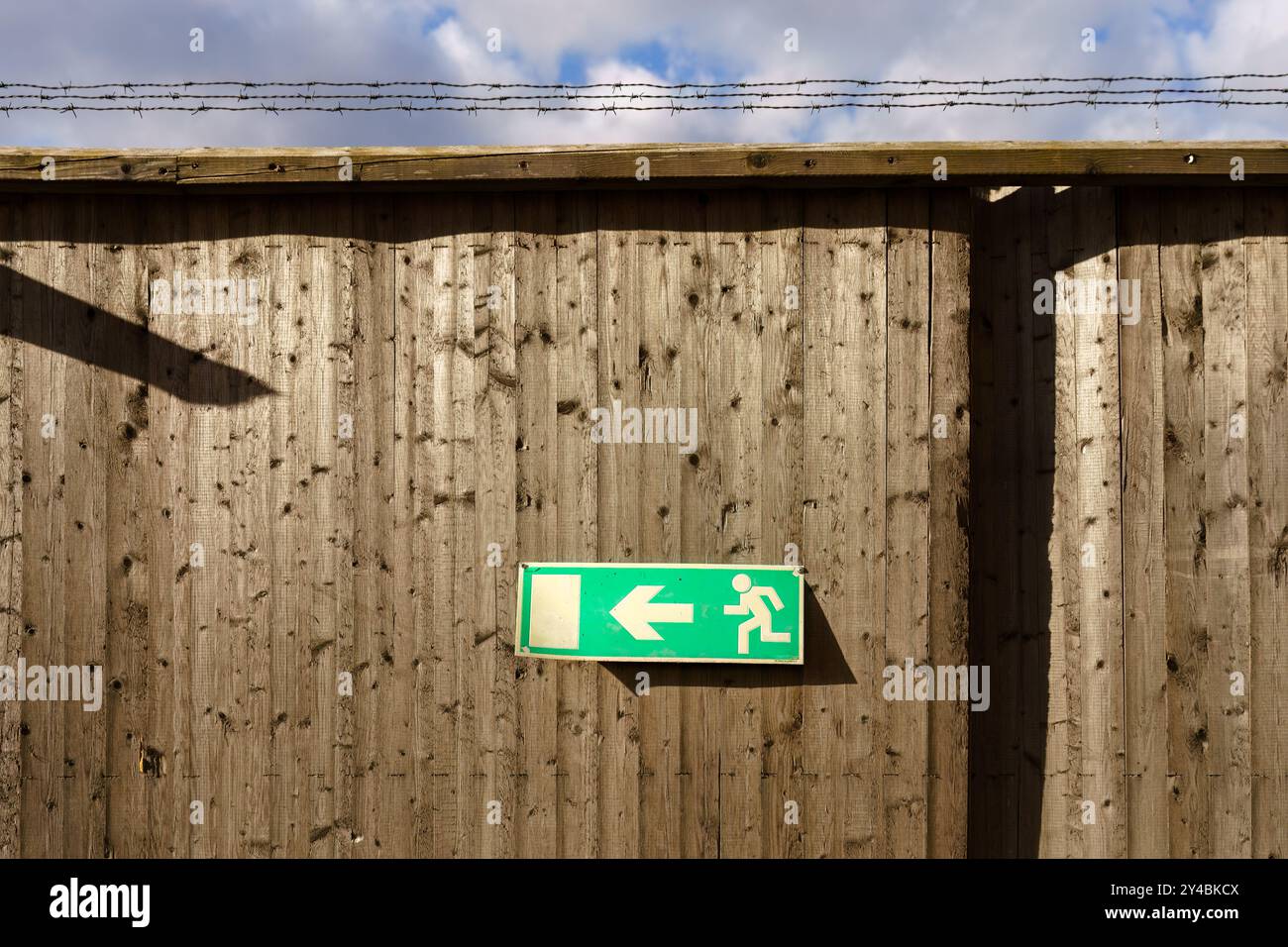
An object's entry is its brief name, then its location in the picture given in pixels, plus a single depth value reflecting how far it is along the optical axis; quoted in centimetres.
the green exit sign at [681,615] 289
